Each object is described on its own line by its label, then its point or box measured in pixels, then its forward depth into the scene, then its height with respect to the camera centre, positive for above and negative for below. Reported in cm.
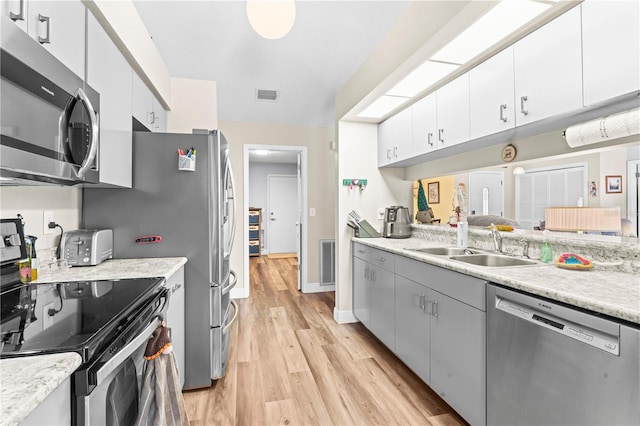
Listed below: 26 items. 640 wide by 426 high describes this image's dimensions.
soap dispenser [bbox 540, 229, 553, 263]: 179 -21
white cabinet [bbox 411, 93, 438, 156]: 256 +75
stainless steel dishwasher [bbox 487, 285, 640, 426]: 97 -55
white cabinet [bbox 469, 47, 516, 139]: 184 +74
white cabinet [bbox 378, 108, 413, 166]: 291 +76
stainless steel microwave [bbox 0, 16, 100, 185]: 93 +33
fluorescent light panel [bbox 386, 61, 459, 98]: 217 +103
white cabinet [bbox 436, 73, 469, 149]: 220 +75
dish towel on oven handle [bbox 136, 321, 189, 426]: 109 -63
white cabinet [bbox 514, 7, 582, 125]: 149 +74
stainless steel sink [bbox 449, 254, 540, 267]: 190 -30
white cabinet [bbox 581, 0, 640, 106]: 127 +71
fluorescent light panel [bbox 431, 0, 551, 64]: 153 +102
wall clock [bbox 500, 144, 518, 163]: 213 +43
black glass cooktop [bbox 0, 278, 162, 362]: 77 -31
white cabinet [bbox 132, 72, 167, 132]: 206 +79
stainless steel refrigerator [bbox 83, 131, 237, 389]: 201 -2
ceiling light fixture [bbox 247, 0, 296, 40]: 163 +106
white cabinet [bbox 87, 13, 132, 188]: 152 +61
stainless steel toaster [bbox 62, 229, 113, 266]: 168 -18
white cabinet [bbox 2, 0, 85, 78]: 102 +69
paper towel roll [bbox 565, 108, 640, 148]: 138 +41
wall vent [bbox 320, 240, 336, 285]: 473 -73
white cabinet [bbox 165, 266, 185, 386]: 176 -61
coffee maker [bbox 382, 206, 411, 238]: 318 -9
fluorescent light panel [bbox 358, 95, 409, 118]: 278 +102
